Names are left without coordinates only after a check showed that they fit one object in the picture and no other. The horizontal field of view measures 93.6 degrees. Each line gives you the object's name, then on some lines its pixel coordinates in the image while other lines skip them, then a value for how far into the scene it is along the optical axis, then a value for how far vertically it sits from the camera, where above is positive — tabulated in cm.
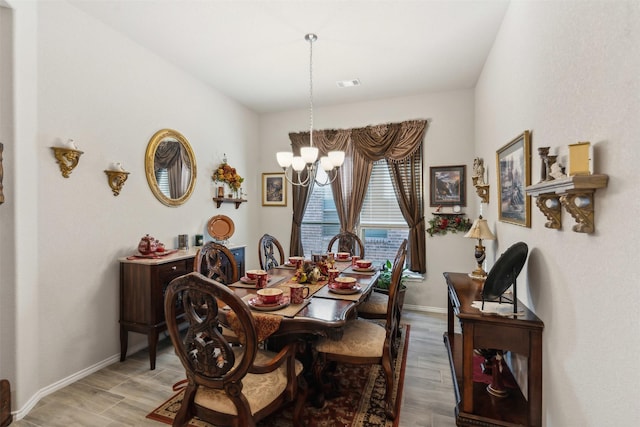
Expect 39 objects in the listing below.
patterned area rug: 200 -139
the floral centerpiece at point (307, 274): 255 -51
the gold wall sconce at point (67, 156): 237 +48
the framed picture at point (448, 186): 414 +38
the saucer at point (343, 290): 226 -58
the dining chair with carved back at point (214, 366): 135 -74
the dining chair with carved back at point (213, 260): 248 -40
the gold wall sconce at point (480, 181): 327 +36
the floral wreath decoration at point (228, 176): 416 +55
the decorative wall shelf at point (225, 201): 412 +20
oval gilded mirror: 322 +55
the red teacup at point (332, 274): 249 -52
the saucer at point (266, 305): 189 -58
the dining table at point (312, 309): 175 -61
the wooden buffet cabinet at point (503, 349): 172 -87
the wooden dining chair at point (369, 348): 204 -93
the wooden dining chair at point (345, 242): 388 -37
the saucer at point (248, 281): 253 -56
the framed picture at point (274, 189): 509 +43
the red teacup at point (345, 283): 232 -54
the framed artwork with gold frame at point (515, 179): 198 +25
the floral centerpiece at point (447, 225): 411 -17
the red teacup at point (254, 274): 249 -50
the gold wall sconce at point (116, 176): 279 +36
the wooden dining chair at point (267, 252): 333 -43
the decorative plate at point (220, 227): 396 -17
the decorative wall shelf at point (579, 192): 111 +8
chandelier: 265 +52
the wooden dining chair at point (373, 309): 287 -92
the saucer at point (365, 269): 295 -56
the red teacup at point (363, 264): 300 -51
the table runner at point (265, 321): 173 -62
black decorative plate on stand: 178 -35
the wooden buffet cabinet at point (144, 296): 272 -75
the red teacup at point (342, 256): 355 -50
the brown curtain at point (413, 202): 425 +16
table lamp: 277 -22
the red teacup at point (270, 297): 195 -54
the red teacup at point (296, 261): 321 -51
